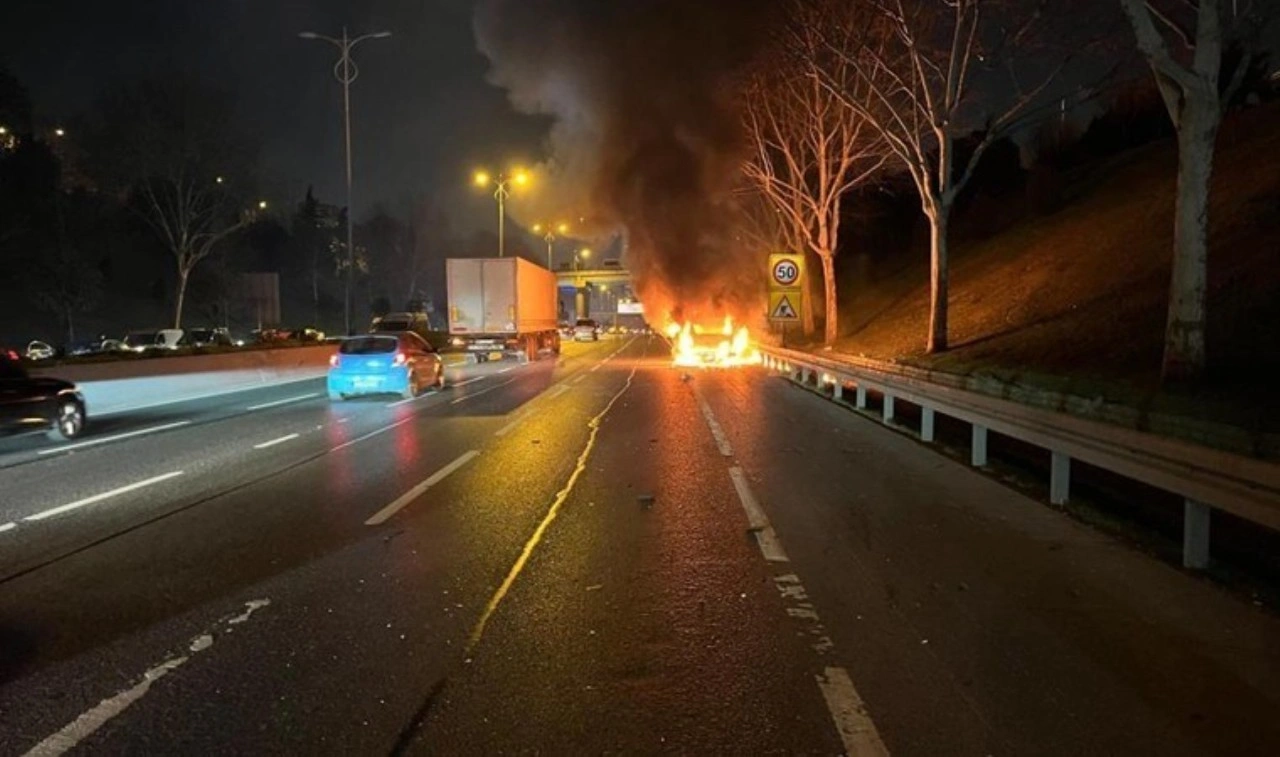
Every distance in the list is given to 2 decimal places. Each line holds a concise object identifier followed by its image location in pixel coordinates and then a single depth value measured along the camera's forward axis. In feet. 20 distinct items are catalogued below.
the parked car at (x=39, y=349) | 133.79
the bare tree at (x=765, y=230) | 137.51
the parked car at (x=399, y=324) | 137.75
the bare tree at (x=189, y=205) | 128.77
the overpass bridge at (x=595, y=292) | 348.18
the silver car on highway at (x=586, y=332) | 241.55
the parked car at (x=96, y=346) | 139.23
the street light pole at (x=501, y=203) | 145.39
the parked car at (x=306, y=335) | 152.64
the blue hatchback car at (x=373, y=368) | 66.23
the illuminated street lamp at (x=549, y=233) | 188.10
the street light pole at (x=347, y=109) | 102.58
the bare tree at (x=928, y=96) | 69.62
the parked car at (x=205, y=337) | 144.94
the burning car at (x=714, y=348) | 117.08
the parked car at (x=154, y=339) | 135.74
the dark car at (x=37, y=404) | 43.24
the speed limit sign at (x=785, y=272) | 91.91
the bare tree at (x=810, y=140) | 99.60
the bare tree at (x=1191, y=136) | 38.37
